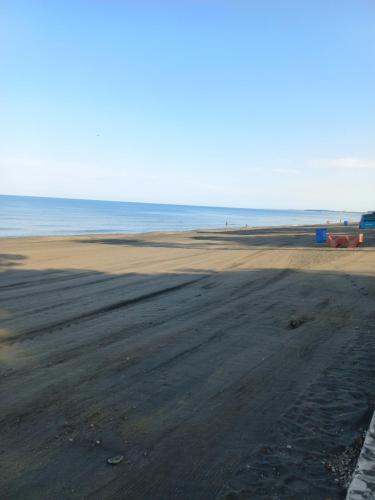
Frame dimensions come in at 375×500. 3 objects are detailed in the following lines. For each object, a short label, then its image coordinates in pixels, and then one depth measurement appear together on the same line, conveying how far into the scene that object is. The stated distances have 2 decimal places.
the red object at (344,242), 20.73
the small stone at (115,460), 2.98
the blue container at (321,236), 23.19
